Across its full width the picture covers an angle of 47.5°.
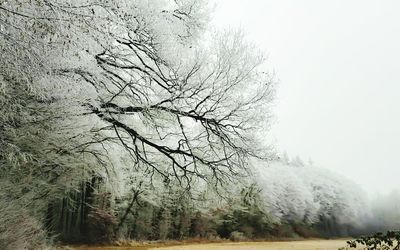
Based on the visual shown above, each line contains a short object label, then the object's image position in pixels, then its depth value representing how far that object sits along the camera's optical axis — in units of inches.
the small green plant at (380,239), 268.6
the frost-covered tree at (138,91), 294.4
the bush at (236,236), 1454.2
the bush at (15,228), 374.3
